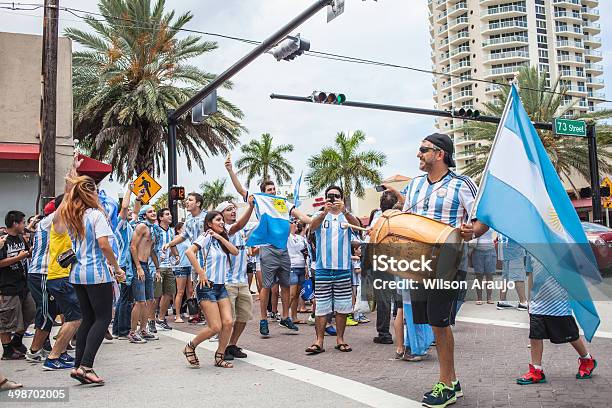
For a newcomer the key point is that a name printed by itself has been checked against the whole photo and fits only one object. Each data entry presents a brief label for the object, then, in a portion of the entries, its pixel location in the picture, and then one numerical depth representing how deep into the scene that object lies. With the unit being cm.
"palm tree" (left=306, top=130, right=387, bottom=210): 5159
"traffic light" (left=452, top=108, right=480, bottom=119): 1973
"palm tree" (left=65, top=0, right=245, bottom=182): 2305
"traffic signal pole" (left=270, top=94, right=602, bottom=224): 1775
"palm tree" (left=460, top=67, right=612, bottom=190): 3306
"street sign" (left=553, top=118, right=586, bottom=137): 1994
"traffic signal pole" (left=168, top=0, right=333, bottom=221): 1108
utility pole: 1208
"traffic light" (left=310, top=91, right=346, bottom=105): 1755
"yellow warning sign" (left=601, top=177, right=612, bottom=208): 2141
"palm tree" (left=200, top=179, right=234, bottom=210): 7781
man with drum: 473
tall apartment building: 9156
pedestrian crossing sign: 1456
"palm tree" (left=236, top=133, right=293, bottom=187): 5625
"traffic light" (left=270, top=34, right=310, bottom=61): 1191
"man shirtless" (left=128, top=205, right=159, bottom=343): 886
